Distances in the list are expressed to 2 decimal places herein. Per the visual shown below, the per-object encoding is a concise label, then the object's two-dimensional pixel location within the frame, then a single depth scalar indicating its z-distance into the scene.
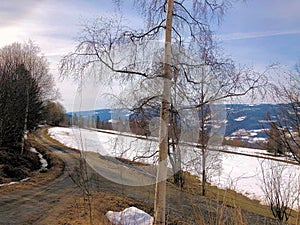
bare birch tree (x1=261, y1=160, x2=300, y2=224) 7.24
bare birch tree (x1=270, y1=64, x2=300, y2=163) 10.26
